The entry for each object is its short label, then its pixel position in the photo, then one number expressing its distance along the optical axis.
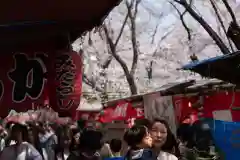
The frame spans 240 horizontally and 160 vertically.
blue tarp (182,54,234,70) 6.78
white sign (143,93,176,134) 10.52
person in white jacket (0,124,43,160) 5.98
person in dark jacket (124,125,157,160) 4.32
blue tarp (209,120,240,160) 6.03
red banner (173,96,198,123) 9.82
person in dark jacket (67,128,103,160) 4.59
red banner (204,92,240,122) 8.20
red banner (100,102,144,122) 13.60
